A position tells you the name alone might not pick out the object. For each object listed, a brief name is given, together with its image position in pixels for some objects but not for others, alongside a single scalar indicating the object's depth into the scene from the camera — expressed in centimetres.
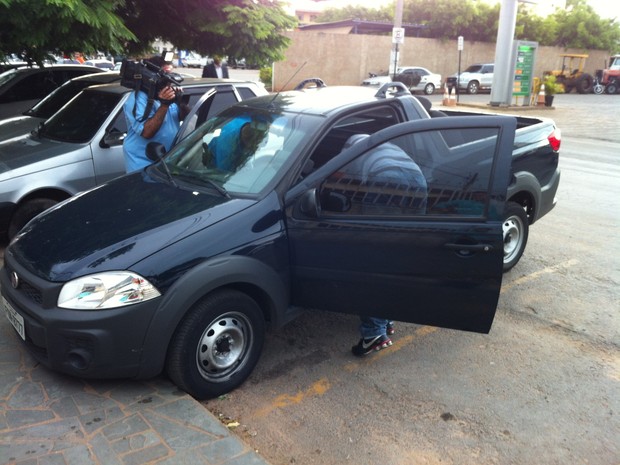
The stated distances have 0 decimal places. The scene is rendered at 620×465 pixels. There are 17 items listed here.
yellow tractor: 3475
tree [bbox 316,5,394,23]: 4594
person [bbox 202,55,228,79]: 1337
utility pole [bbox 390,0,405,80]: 1972
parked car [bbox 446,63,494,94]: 3297
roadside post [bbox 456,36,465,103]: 2288
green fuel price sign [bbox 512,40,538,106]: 2095
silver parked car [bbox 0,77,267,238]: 531
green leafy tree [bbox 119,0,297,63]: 795
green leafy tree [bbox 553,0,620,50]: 4338
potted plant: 2277
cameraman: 495
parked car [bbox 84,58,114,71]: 2730
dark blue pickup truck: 307
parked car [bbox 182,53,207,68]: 4534
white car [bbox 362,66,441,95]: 2910
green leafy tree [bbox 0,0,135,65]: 571
